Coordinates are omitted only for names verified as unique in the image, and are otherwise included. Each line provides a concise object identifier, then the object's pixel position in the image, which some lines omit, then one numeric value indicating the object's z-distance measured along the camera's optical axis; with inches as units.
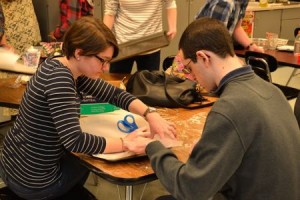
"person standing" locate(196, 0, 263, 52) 99.3
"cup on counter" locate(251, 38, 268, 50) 137.1
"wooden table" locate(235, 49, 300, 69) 114.1
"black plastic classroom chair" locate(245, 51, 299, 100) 109.4
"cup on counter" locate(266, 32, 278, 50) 135.9
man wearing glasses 41.7
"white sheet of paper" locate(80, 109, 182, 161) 56.0
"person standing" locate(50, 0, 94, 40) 137.0
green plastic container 72.3
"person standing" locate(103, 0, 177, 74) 107.3
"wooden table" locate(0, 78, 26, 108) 80.1
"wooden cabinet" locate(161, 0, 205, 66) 185.5
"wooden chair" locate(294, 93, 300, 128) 68.4
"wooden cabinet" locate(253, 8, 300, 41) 227.1
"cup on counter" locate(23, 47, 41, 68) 85.7
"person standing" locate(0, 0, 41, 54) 129.0
